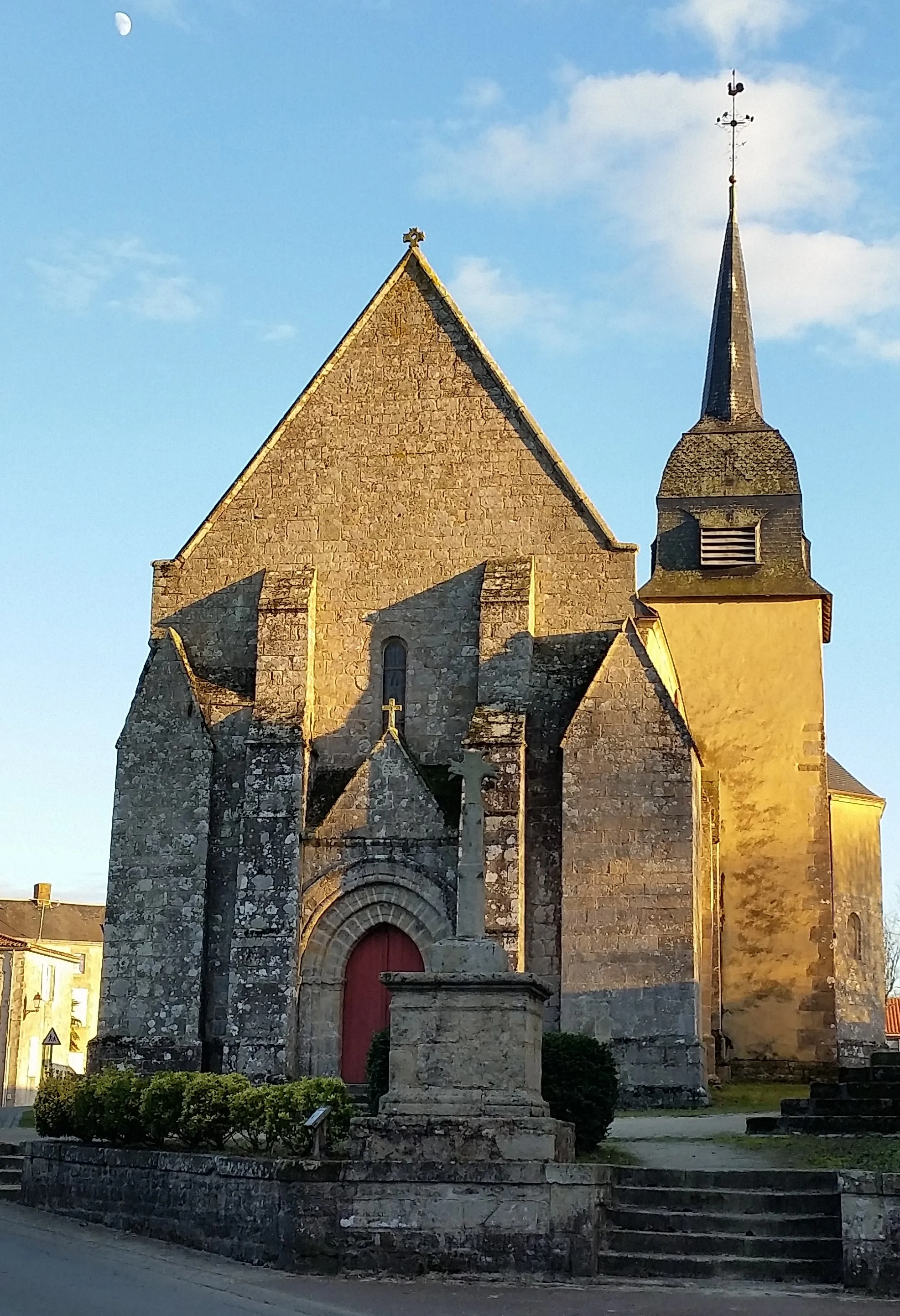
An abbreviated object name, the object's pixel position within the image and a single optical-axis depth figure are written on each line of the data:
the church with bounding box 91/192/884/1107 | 20.17
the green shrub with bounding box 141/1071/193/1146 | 13.35
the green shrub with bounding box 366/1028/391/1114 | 14.37
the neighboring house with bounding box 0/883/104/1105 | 48.53
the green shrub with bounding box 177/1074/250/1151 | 13.00
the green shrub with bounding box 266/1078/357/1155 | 12.37
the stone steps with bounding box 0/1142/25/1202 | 16.05
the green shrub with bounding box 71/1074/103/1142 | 14.42
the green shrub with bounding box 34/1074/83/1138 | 15.41
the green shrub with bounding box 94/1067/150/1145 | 13.95
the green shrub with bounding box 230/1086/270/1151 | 12.66
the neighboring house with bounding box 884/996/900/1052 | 50.12
